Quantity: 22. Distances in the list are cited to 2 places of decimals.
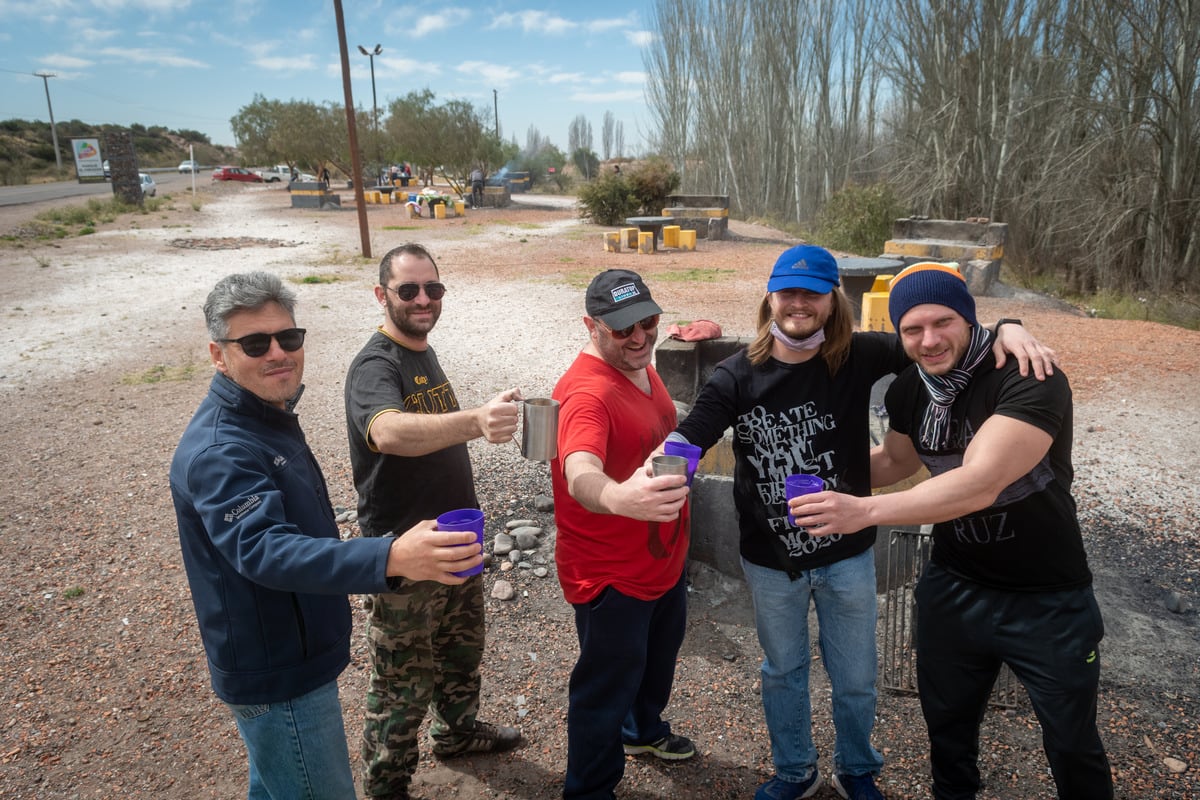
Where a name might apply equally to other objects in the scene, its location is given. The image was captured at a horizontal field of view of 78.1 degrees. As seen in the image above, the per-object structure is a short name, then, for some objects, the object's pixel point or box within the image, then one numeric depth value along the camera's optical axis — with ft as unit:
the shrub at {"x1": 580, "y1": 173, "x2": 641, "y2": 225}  85.61
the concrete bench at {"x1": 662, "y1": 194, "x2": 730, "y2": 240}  71.97
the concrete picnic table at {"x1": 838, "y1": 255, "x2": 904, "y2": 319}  31.94
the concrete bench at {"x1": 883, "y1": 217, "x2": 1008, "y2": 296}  43.21
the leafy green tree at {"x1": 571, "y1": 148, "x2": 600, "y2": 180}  233.86
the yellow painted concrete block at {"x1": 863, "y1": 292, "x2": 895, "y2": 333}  27.22
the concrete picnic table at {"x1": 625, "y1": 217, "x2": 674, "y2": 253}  67.82
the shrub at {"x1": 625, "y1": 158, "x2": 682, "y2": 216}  83.71
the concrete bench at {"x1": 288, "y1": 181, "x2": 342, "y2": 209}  112.47
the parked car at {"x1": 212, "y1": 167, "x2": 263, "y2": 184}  183.42
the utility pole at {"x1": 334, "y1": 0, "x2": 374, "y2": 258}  54.70
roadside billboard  156.35
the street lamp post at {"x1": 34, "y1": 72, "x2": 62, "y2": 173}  194.18
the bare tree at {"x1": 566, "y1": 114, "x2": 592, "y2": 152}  312.91
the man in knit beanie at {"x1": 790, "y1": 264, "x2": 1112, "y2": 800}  6.36
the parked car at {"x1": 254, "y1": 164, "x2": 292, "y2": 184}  201.36
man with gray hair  5.20
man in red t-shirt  7.79
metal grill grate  10.61
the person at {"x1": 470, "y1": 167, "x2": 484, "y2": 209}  112.16
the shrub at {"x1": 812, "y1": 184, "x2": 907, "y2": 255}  59.52
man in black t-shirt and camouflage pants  8.34
